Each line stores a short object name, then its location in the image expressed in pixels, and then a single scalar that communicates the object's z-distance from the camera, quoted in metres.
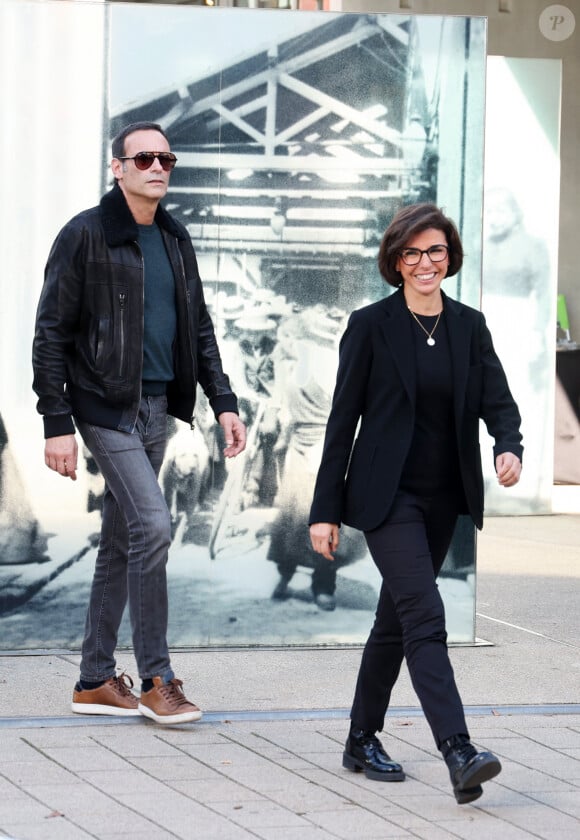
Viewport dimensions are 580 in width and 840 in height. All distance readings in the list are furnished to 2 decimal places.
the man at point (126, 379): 8.20
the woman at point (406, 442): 7.17
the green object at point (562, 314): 22.23
